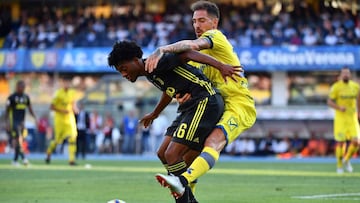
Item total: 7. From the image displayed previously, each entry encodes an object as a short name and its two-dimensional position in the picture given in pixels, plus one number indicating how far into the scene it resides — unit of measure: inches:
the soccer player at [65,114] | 979.3
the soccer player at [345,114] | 820.6
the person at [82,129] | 1242.4
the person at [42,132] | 1547.7
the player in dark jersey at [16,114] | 986.1
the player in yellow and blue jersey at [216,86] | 368.2
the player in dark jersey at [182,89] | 369.7
